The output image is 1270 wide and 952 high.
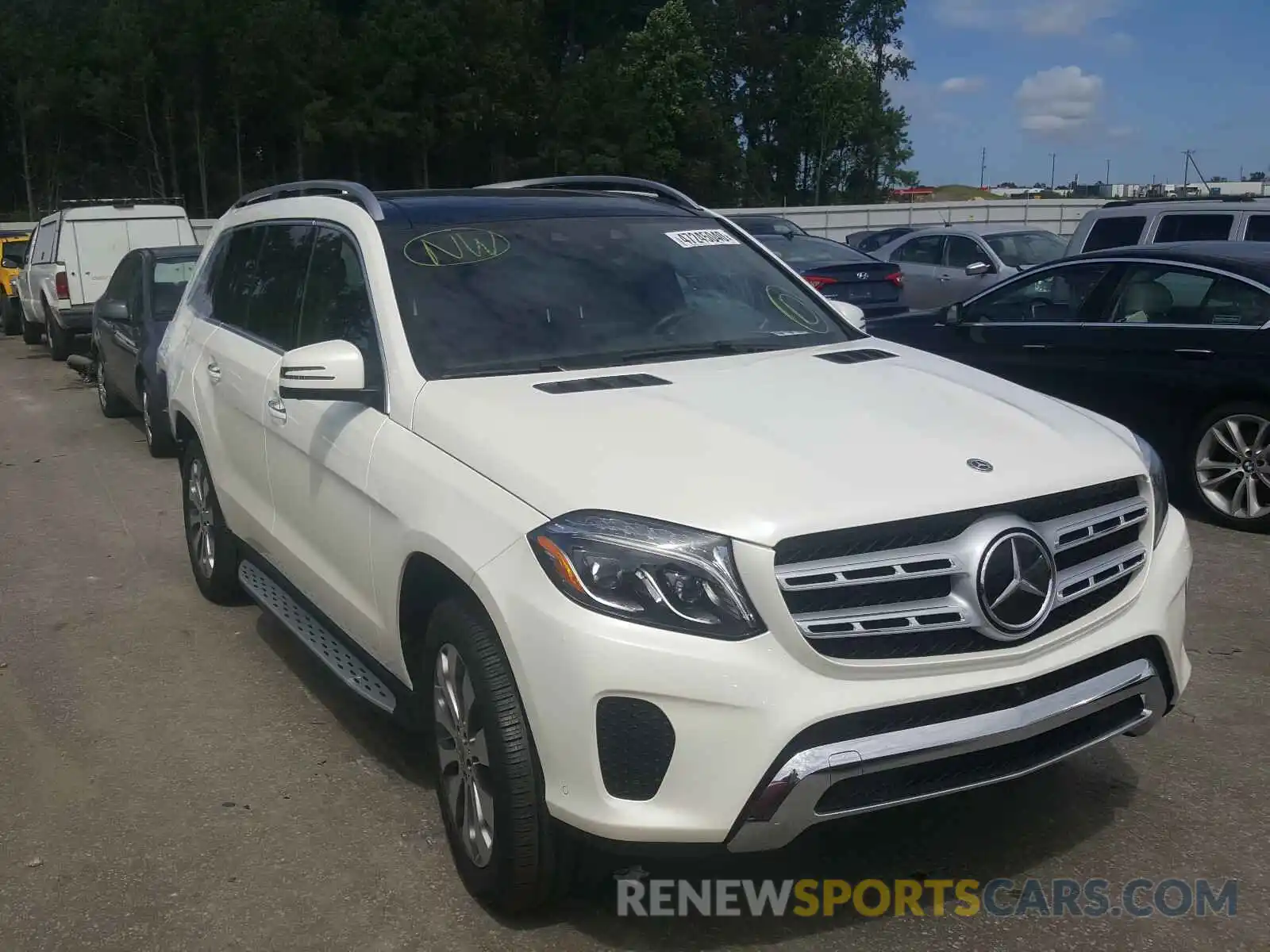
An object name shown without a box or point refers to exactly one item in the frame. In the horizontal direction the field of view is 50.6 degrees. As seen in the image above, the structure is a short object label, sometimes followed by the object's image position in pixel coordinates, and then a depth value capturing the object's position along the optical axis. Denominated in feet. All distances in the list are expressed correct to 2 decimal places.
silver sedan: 54.85
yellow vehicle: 77.87
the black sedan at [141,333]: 35.04
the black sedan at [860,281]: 45.96
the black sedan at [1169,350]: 23.95
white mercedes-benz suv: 9.80
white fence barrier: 122.72
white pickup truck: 56.90
